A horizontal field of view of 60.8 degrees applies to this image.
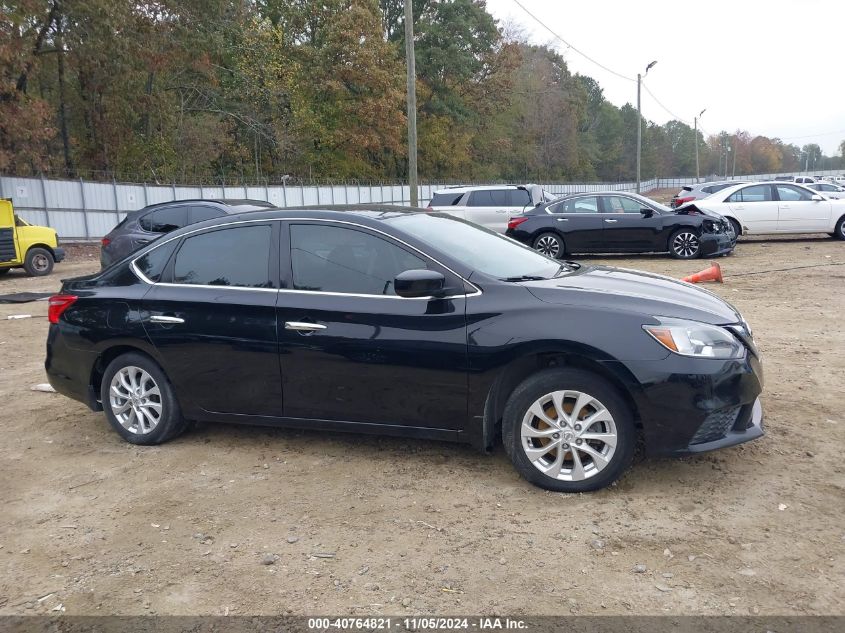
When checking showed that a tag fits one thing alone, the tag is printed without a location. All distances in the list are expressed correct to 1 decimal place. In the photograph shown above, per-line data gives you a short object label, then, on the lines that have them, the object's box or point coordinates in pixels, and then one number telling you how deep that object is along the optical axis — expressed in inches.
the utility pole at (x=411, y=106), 822.5
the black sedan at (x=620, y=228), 592.4
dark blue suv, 496.7
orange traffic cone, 466.6
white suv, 727.1
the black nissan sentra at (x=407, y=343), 155.9
